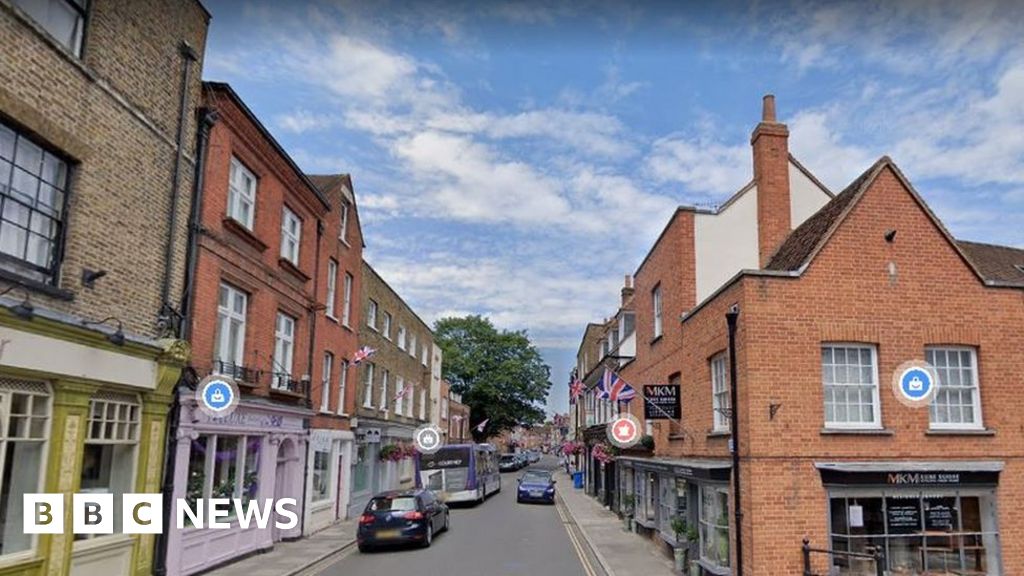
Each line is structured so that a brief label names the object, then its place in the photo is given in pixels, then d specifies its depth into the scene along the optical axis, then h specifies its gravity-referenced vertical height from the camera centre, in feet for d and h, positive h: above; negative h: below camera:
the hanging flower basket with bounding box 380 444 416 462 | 101.11 -4.84
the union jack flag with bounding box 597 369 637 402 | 62.59 +3.03
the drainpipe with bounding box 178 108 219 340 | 45.68 +12.59
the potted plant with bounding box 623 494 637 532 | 76.59 -9.49
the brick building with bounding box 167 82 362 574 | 47.96 +6.45
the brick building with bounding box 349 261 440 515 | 95.30 +4.50
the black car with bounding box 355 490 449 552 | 60.80 -8.67
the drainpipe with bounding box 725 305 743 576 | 41.29 +0.05
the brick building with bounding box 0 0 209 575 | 31.68 +8.01
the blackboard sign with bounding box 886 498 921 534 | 40.55 -4.79
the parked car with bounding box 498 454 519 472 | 246.06 -14.72
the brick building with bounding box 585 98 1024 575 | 40.16 +1.42
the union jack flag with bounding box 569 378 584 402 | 107.24 +5.08
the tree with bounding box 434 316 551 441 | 227.20 +14.56
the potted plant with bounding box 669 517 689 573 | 51.01 -8.58
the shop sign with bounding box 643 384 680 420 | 56.29 +1.92
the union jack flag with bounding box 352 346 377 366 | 75.51 +6.44
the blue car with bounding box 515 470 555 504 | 115.24 -10.91
